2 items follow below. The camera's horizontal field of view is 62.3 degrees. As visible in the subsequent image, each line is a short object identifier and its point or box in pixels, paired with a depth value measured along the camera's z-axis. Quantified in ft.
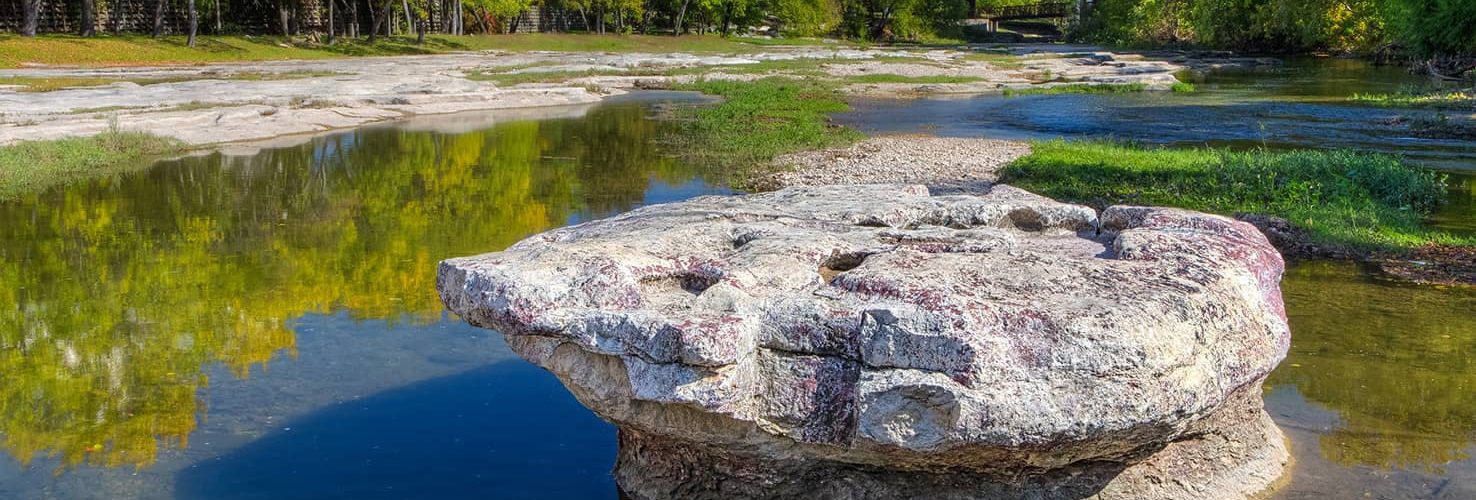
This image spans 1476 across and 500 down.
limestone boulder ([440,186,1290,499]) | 18.13
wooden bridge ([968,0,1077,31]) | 383.65
